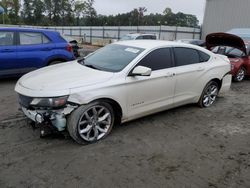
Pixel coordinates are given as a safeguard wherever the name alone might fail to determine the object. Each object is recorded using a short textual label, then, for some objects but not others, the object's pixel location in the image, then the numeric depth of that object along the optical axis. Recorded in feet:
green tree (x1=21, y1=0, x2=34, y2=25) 208.53
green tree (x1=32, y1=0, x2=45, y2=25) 211.30
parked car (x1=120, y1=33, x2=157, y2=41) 52.86
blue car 18.12
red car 20.94
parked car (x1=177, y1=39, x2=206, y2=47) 50.88
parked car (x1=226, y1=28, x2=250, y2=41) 31.14
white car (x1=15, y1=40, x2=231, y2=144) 9.37
